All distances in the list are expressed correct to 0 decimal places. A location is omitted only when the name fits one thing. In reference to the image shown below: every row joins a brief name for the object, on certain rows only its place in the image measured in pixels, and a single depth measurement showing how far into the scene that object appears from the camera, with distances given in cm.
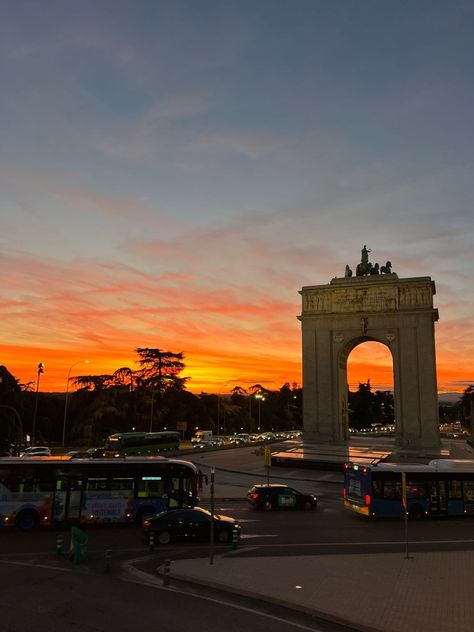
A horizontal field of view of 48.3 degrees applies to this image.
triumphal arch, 6353
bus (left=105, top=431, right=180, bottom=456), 5400
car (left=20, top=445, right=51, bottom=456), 4942
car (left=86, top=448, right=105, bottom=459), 5045
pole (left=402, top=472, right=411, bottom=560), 1718
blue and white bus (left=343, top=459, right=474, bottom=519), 2492
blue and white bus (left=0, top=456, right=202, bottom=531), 2211
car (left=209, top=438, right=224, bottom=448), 7168
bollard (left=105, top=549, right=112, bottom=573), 1577
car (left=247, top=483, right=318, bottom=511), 2766
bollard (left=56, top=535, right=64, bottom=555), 1786
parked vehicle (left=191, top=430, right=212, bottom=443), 8214
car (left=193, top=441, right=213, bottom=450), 6857
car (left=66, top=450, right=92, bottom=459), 5091
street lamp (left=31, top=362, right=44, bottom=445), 5509
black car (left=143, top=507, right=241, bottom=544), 1964
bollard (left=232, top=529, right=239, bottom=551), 1880
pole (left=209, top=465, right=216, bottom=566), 1619
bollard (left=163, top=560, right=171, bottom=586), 1436
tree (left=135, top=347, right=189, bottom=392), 9300
